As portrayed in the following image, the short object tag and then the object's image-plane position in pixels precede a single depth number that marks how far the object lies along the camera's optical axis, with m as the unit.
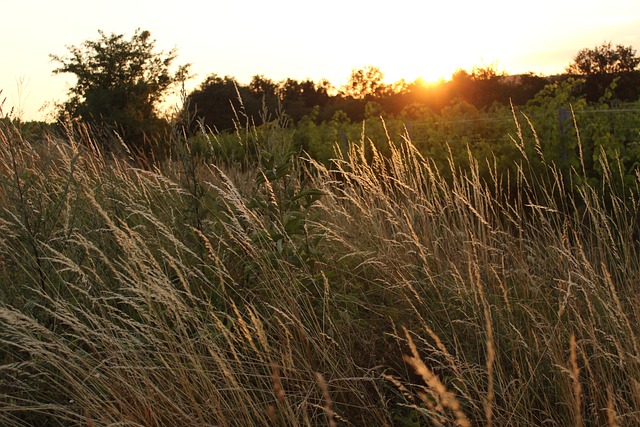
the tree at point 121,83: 18.53
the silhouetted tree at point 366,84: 44.16
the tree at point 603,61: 33.91
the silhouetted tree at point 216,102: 34.75
